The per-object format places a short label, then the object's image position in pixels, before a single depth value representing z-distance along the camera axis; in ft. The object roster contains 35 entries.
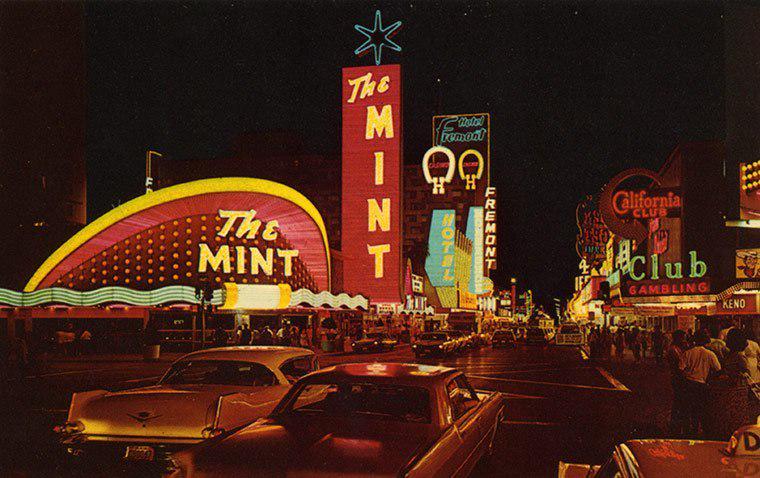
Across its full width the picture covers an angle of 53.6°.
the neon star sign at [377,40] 179.11
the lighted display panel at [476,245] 403.13
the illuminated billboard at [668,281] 99.81
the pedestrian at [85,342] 124.83
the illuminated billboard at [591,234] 279.08
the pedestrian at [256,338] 105.64
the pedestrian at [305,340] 126.67
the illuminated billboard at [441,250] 316.19
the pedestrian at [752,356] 39.81
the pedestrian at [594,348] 115.55
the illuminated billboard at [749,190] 69.69
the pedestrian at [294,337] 110.63
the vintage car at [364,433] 16.98
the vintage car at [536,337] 167.32
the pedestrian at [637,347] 115.85
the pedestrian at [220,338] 107.55
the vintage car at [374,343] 139.13
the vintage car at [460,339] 141.61
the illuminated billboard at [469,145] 416.87
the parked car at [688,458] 11.30
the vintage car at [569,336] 176.96
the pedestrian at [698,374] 35.91
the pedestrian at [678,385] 38.04
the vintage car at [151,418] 25.52
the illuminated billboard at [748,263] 77.46
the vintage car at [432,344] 121.29
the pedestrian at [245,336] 98.37
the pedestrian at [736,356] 36.44
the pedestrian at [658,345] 107.76
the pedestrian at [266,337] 98.27
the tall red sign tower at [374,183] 164.76
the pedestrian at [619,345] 125.80
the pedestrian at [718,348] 44.55
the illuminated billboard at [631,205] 101.14
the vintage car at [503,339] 175.52
